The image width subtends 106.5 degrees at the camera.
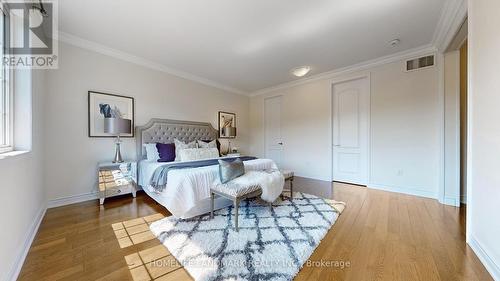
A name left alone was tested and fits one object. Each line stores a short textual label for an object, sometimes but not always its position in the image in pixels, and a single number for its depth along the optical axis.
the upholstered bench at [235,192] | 2.17
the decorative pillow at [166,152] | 3.49
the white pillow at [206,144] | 4.29
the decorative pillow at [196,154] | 3.49
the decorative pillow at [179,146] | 3.66
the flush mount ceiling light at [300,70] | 3.33
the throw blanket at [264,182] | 2.37
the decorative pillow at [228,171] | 2.49
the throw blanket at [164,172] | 2.57
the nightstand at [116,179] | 2.98
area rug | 1.51
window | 1.64
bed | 2.34
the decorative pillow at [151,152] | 3.58
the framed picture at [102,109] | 3.18
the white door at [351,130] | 4.09
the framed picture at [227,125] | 5.23
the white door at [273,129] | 5.63
